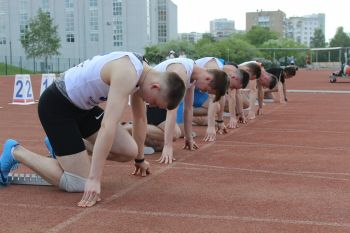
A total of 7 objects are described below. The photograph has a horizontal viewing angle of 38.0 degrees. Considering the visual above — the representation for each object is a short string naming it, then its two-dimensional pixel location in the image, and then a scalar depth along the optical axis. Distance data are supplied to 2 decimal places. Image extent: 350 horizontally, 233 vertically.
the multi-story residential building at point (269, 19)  181.38
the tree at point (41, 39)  63.75
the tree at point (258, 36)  129.00
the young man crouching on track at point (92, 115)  4.06
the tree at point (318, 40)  161.35
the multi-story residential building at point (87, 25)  77.81
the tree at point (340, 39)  145.38
